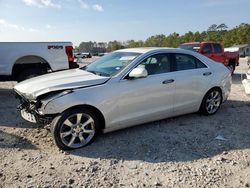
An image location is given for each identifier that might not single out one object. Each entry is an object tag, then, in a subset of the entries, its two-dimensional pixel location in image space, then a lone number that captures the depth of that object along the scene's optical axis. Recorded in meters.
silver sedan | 2.91
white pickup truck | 5.50
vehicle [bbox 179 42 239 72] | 8.63
